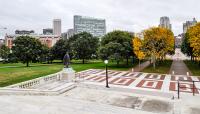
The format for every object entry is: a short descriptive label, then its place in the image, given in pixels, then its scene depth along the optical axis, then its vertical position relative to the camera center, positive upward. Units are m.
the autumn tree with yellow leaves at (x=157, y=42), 27.71 +3.05
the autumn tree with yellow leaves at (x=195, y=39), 23.21 +3.12
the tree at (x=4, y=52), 50.73 +1.62
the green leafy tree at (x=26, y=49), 34.10 +1.90
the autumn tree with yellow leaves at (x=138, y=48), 27.16 +1.72
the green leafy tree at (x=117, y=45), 27.64 +2.54
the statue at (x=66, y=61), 16.16 -0.56
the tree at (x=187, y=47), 30.67 +2.32
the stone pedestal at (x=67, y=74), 16.30 -2.16
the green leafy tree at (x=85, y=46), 38.49 +2.96
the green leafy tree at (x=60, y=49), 41.78 +2.30
